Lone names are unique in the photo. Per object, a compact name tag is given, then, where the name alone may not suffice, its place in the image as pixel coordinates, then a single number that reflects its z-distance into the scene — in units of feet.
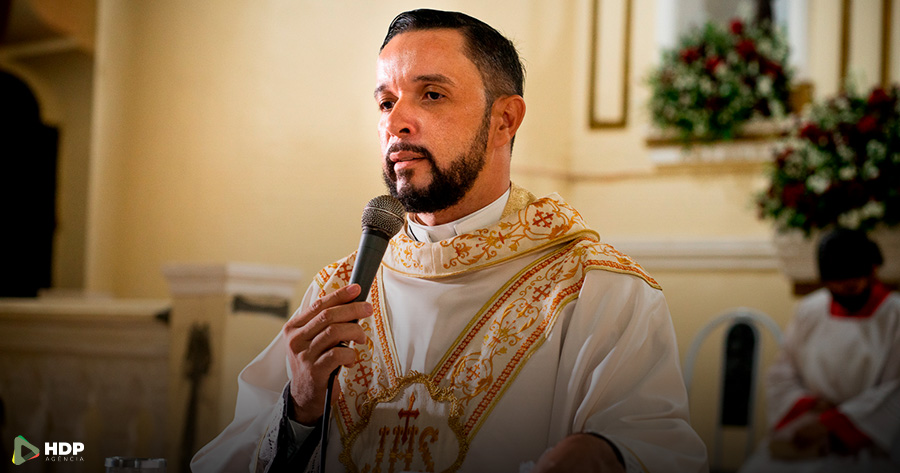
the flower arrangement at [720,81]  15.89
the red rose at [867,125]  12.35
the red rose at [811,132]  12.77
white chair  14.58
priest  5.10
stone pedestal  11.51
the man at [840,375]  11.43
